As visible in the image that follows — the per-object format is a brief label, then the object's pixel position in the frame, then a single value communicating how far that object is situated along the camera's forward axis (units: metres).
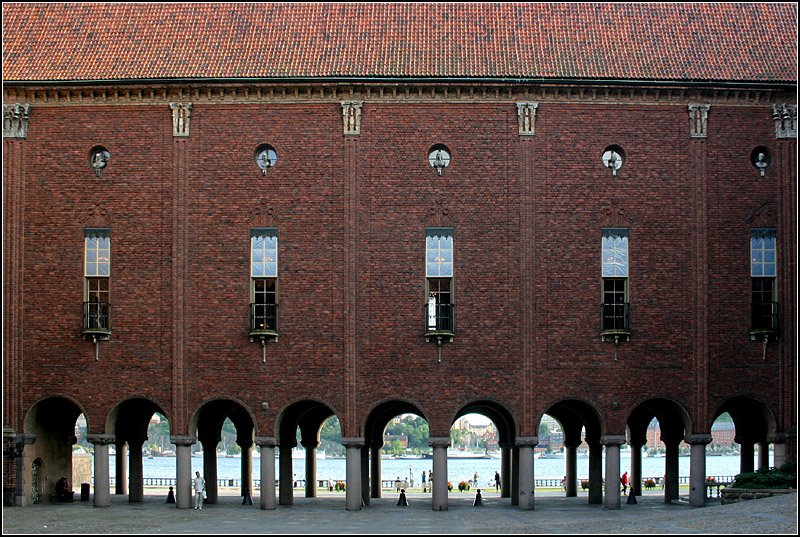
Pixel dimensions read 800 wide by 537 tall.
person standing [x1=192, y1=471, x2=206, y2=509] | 51.00
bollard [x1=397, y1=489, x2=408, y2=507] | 54.38
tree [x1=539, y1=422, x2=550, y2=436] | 185.56
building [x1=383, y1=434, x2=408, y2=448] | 190.70
